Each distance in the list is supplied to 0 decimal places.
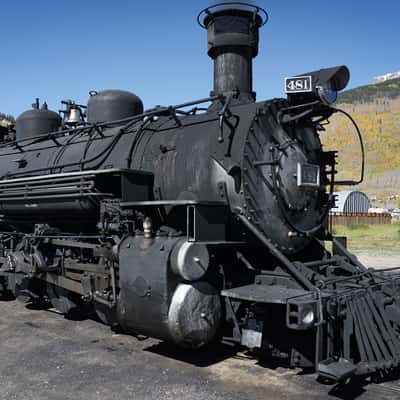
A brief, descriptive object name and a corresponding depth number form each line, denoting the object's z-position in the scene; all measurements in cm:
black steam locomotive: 495
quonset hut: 4294
